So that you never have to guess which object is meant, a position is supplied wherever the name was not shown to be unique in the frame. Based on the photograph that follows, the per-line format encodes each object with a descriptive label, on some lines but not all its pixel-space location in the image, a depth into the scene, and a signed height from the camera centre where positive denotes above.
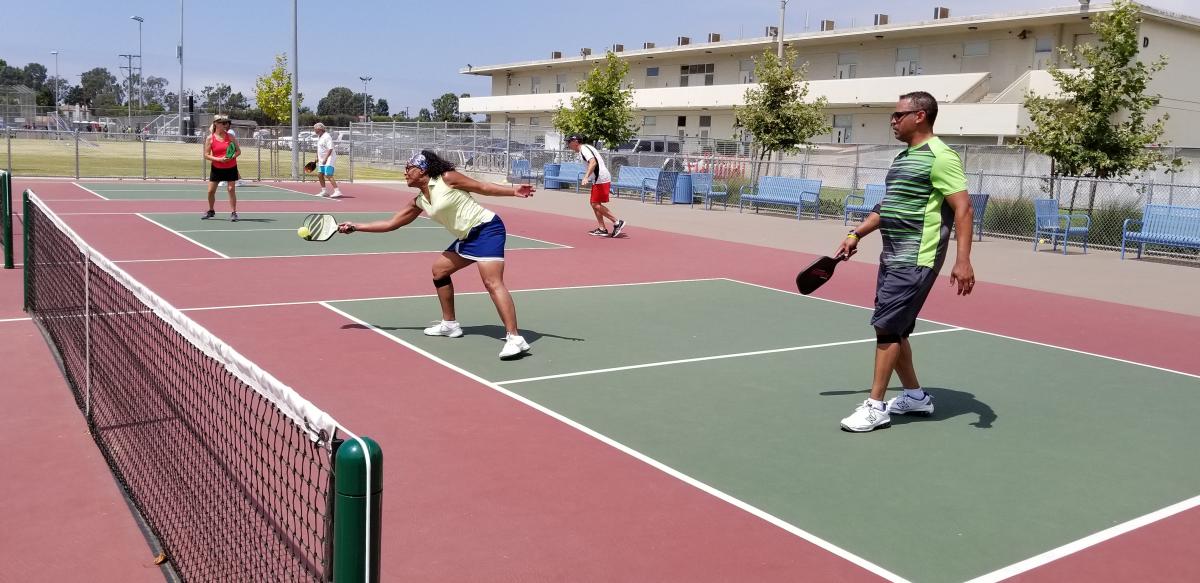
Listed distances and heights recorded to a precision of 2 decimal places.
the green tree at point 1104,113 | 20.27 +1.43
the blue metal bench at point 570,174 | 32.16 -0.40
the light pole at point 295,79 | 31.36 +2.05
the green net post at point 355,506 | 2.67 -0.91
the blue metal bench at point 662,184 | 28.52 -0.52
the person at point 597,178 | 17.64 -0.27
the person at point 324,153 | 24.59 -0.08
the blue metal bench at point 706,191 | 27.22 -0.61
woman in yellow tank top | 8.34 -0.52
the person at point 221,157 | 17.73 -0.22
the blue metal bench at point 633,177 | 29.31 -0.35
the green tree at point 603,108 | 34.06 +1.78
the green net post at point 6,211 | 11.52 -0.85
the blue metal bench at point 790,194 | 24.89 -0.53
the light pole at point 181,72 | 71.12 +4.76
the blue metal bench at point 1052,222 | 19.58 -0.71
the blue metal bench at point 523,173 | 34.75 -0.47
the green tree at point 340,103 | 148.25 +6.65
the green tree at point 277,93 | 60.72 +3.11
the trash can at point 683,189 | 28.22 -0.60
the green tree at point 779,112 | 30.02 +1.70
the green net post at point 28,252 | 9.58 -1.08
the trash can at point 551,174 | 33.41 -0.44
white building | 40.41 +4.83
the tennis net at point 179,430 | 4.13 -1.56
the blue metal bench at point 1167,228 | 17.91 -0.66
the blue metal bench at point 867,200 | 23.23 -0.56
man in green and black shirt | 6.29 -0.28
